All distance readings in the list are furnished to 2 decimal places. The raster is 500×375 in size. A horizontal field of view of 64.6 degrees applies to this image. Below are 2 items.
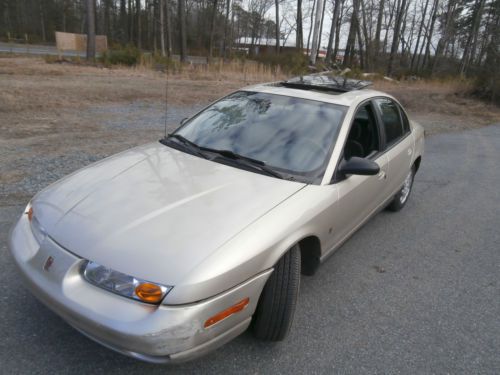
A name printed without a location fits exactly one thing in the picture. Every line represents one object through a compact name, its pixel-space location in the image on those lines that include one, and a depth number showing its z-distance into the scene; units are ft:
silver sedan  6.20
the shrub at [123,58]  63.05
